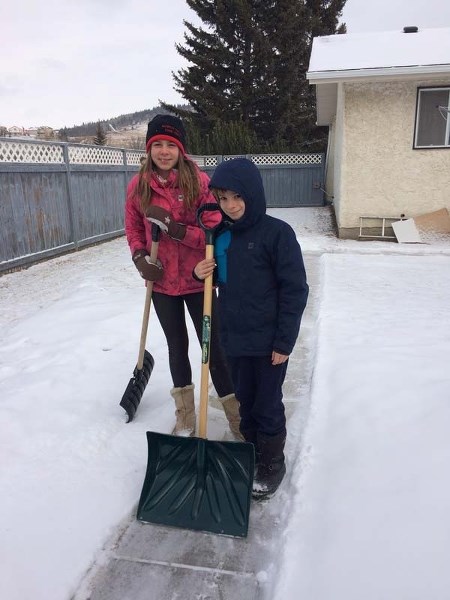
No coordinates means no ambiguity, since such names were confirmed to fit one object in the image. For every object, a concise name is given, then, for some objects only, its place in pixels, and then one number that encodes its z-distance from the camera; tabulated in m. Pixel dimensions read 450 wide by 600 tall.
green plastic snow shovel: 2.05
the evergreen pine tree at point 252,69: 20.25
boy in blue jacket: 2.01
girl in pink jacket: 2.37
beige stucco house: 8.37
